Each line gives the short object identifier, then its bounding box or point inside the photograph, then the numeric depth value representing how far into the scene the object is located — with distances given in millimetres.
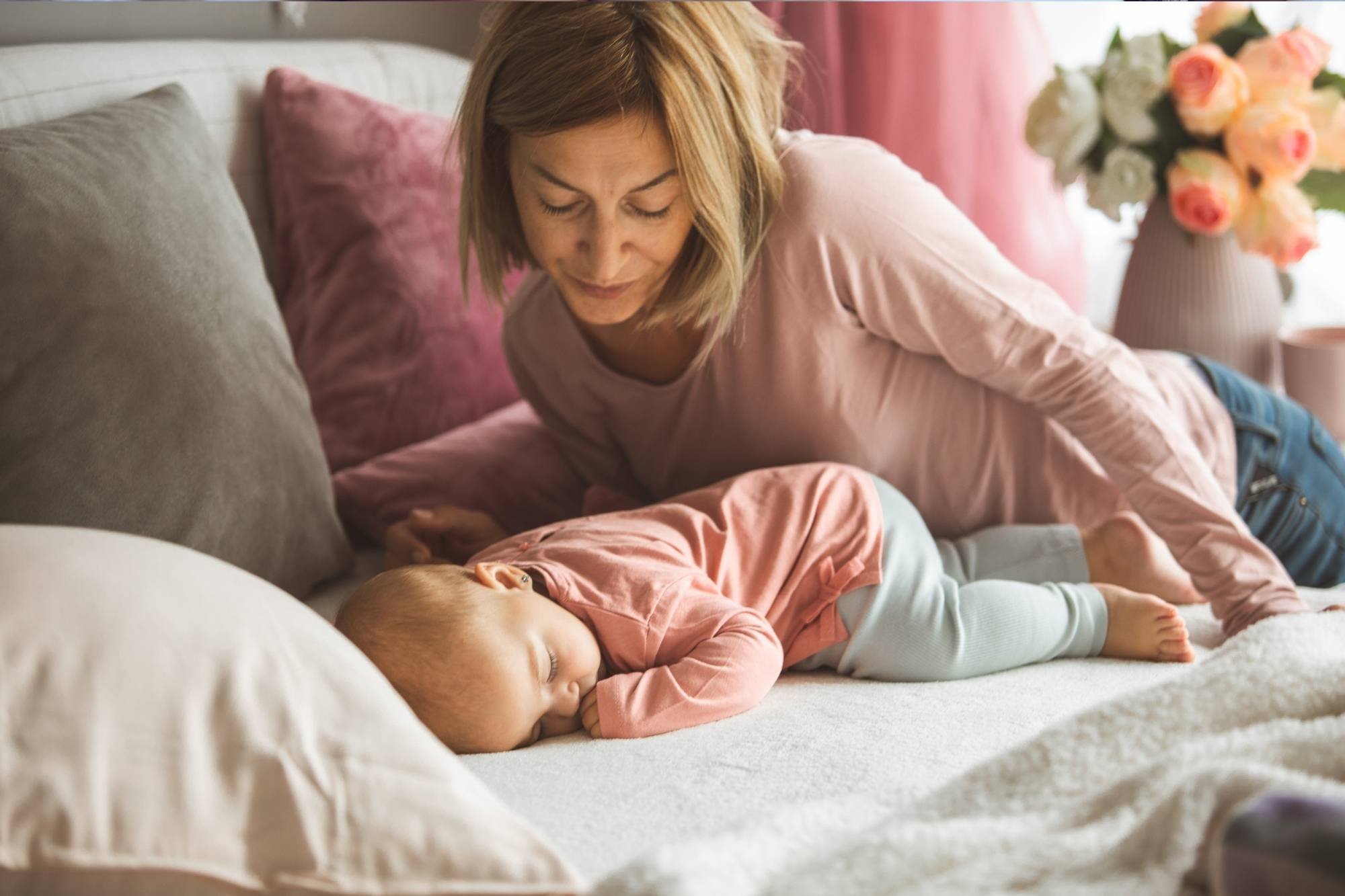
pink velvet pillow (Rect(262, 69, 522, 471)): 1742
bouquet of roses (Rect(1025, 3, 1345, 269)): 1880
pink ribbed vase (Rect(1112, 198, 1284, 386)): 2064
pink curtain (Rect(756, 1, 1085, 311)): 2246
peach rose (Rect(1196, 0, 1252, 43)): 1976
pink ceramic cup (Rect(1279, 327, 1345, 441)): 2018
